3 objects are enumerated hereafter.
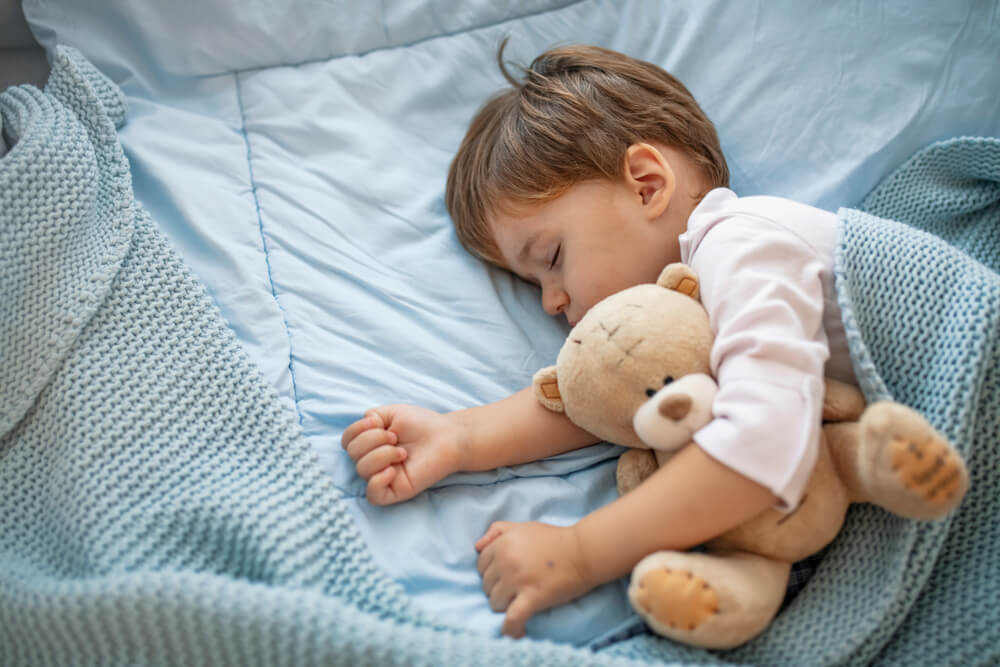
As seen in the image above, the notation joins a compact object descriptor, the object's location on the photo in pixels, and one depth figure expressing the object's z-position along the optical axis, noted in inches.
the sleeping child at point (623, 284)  29.6
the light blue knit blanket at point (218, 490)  28.0
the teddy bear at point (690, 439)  26.9
